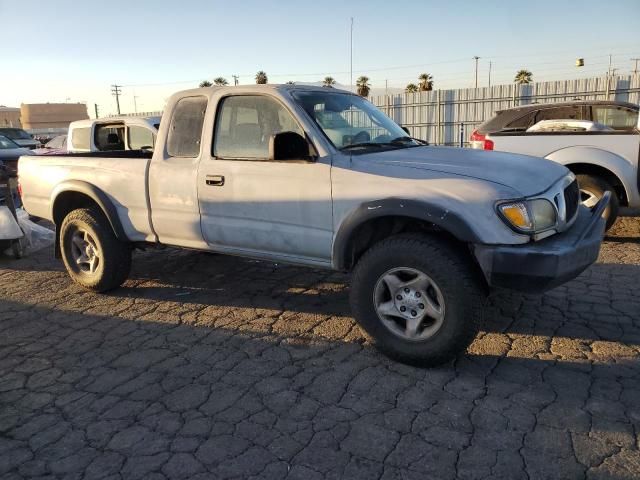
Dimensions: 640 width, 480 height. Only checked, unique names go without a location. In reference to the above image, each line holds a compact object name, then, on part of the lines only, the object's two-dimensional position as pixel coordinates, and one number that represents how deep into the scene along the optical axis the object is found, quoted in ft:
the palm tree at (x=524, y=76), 173.49
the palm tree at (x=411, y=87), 169.51
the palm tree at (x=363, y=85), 145.77
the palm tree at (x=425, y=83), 162.20
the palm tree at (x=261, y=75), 168.45
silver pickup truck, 10.72
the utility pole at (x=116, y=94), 248.11
